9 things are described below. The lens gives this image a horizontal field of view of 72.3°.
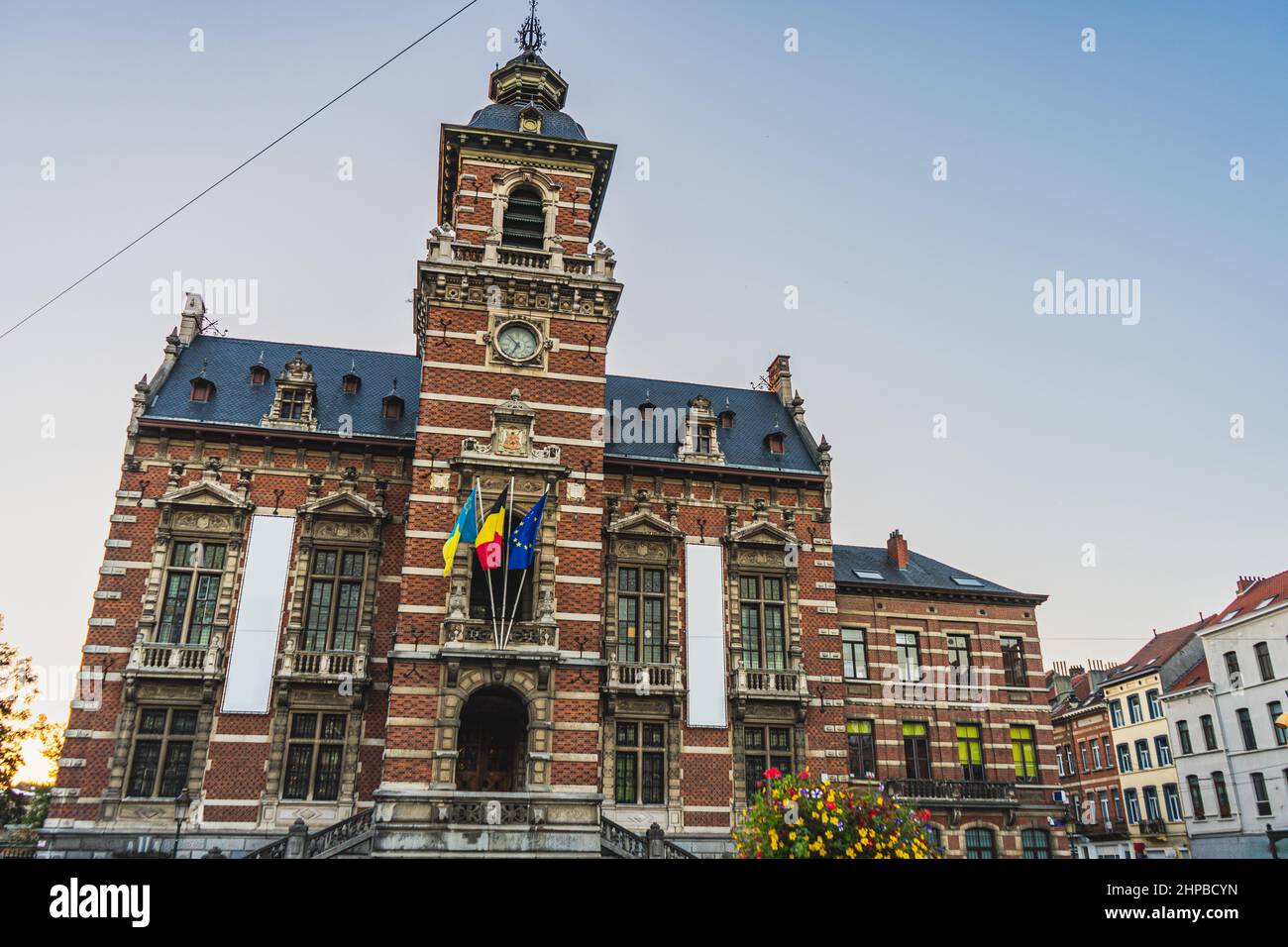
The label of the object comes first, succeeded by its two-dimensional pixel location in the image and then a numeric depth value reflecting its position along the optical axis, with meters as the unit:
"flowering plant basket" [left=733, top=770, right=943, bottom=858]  14.76
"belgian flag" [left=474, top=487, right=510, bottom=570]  22.59
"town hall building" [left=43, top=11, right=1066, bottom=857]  23.06
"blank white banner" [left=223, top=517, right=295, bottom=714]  24.03
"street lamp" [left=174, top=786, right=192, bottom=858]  22.66
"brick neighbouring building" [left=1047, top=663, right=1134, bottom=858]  46.09
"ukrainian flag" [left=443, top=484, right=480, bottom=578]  22.83
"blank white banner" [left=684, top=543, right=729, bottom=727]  26.69
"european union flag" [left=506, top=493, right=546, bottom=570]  22.94
